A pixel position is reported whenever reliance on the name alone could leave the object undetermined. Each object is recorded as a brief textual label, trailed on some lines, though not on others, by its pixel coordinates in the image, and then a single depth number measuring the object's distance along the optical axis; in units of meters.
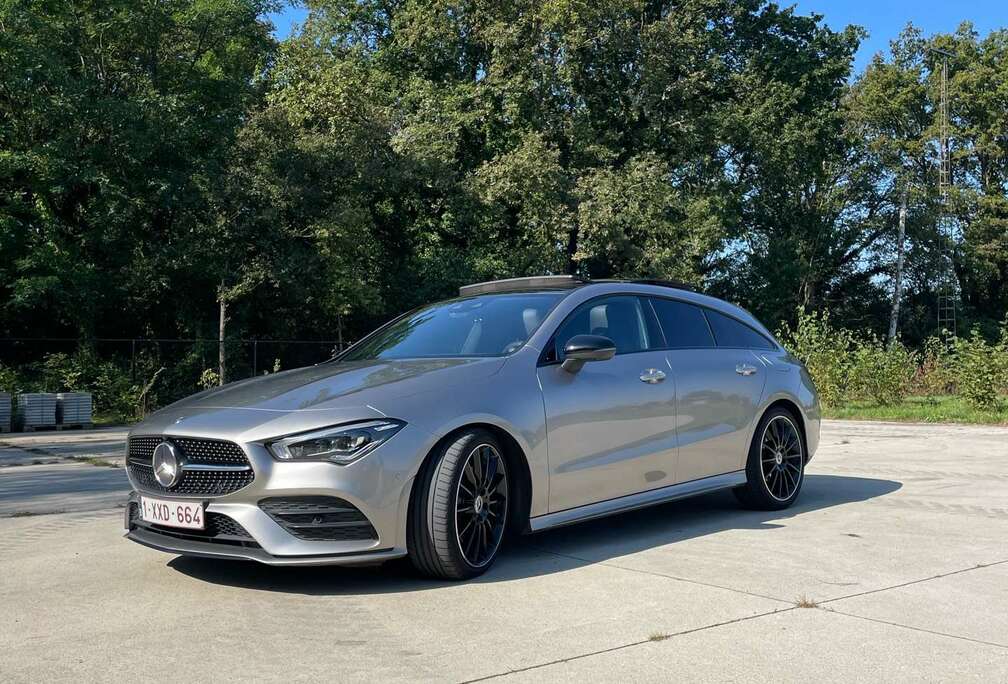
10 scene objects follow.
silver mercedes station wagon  4.86
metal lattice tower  46.41
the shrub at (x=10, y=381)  21.00
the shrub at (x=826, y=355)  19.84
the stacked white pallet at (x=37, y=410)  19.42
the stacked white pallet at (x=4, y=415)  19.14
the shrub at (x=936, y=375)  20.72
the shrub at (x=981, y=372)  16.88
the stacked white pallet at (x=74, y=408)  20.05
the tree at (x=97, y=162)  26.11
